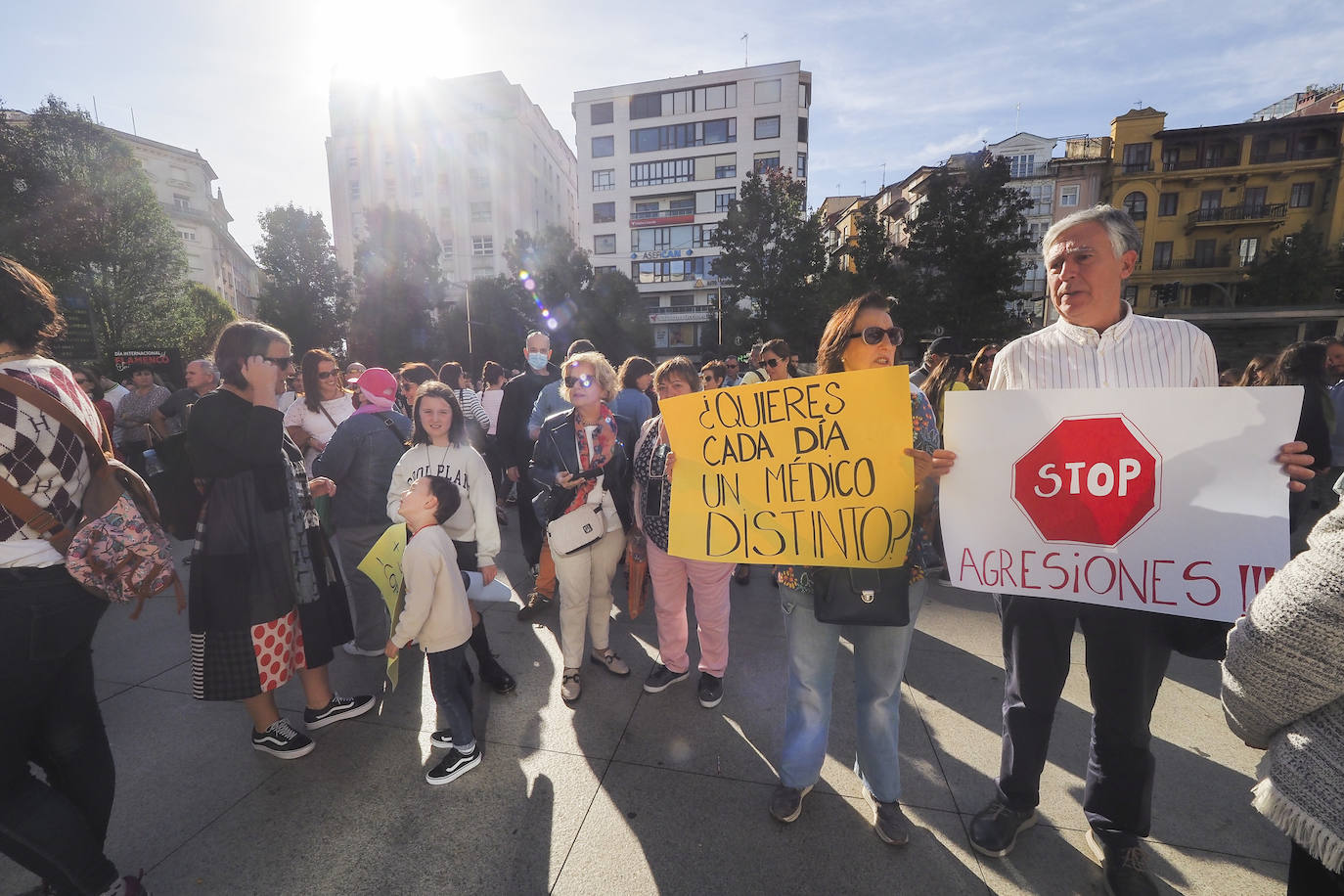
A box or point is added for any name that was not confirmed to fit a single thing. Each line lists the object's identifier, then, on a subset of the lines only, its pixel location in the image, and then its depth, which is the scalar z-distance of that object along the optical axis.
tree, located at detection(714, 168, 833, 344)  24.70
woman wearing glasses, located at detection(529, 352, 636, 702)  3.35
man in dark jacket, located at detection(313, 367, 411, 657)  3.64
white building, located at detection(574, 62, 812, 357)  42.34
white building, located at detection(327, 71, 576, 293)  46.59
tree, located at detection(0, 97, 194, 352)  17.73
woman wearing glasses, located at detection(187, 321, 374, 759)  2.54
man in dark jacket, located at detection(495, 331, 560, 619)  5.27
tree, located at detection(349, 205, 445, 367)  29.69
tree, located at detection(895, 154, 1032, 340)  20.81
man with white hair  2.01
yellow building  35.47
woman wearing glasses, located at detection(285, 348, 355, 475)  4.36
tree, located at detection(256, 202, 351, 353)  29.61
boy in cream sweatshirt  2.62
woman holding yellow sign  2.22
